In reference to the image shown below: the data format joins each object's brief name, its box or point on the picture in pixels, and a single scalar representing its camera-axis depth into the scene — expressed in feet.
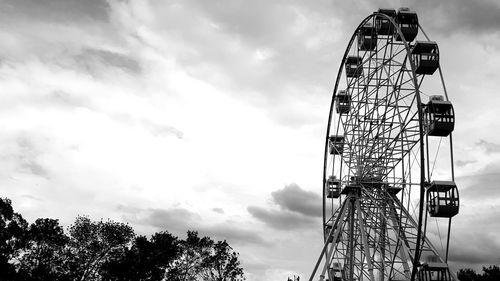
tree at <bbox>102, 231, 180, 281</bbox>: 146.10
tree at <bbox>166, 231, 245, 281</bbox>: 169.89
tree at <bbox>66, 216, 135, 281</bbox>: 140.15
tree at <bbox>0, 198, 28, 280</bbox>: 125.70
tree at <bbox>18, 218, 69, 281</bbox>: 130.11
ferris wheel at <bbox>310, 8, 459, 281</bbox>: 79.20
